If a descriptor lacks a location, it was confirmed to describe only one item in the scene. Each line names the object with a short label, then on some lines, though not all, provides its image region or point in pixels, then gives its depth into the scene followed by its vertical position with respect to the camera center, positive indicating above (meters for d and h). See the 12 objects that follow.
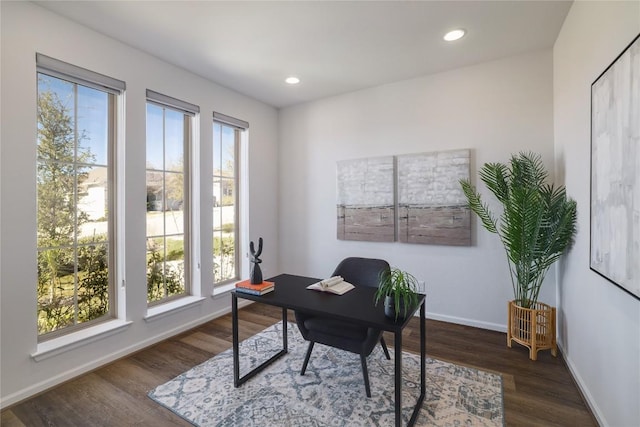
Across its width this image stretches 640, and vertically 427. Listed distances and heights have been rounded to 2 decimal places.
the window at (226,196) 3.60 +0.18
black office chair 1.93 -0.82
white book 2.08 -0.56
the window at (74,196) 2.24 +0.11
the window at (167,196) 2.94 +0.14
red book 2.05 -0.54
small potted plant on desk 1.57 -0.46
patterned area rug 1.80 -1.26
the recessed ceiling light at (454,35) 2.46 +1.50
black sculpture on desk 2.15 -0.47
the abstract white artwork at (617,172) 1.30 +0.19
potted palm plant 2.36 -0.17
